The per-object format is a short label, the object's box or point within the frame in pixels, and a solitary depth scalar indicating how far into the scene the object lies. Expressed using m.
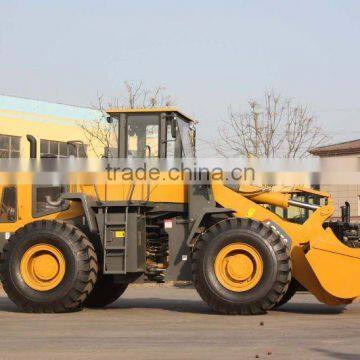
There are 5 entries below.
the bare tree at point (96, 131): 37.75
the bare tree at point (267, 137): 39.50
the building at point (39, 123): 51.84
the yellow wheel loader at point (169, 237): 14.90
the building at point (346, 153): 41.59
